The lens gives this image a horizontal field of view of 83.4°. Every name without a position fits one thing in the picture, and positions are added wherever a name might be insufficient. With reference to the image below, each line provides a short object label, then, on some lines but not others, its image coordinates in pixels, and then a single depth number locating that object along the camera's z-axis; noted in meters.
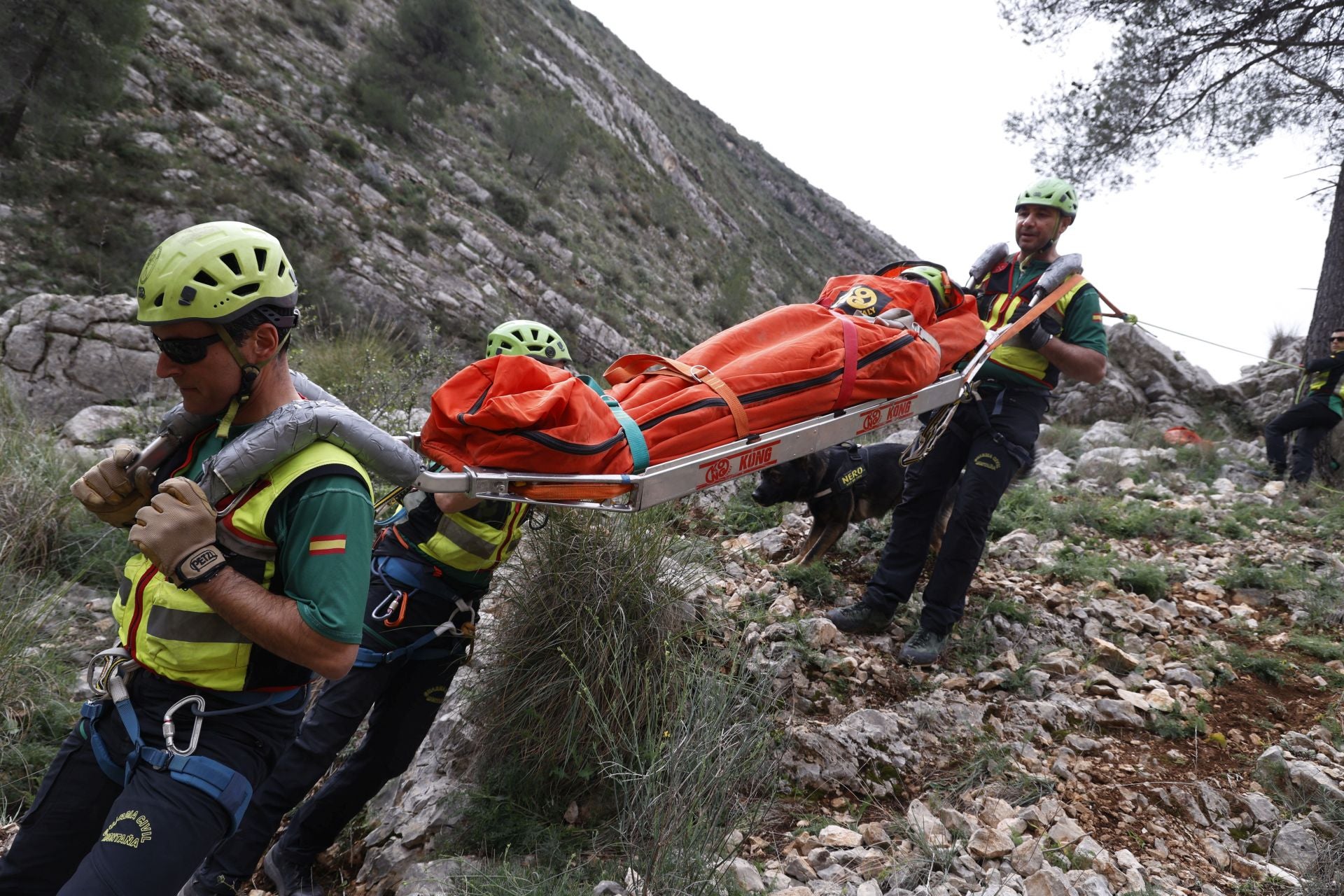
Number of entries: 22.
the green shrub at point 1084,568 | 5.36
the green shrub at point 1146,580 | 5.29
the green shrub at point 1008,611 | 4.67
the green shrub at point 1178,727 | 3.77
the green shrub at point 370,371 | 6.43
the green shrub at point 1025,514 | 6.29
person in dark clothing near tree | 8.46
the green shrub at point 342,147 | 20.55
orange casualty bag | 2.30
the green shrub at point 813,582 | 4.91
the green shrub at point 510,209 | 25.89
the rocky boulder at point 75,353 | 8.30
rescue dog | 5.13
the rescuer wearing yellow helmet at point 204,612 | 1.72
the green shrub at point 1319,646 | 4.44
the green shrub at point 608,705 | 2.64
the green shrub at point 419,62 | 24.33
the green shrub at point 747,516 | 6.22
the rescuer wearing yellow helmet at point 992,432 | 4.10
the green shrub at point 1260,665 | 4.27
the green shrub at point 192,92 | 16.92
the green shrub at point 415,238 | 18.72
